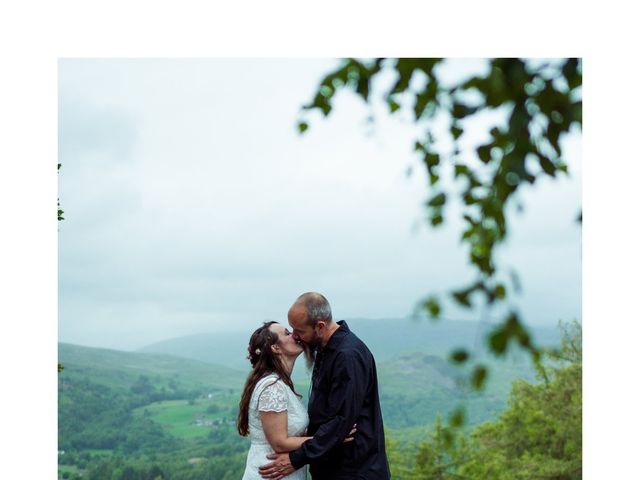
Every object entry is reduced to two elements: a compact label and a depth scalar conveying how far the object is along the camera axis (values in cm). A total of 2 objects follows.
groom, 280
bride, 284
